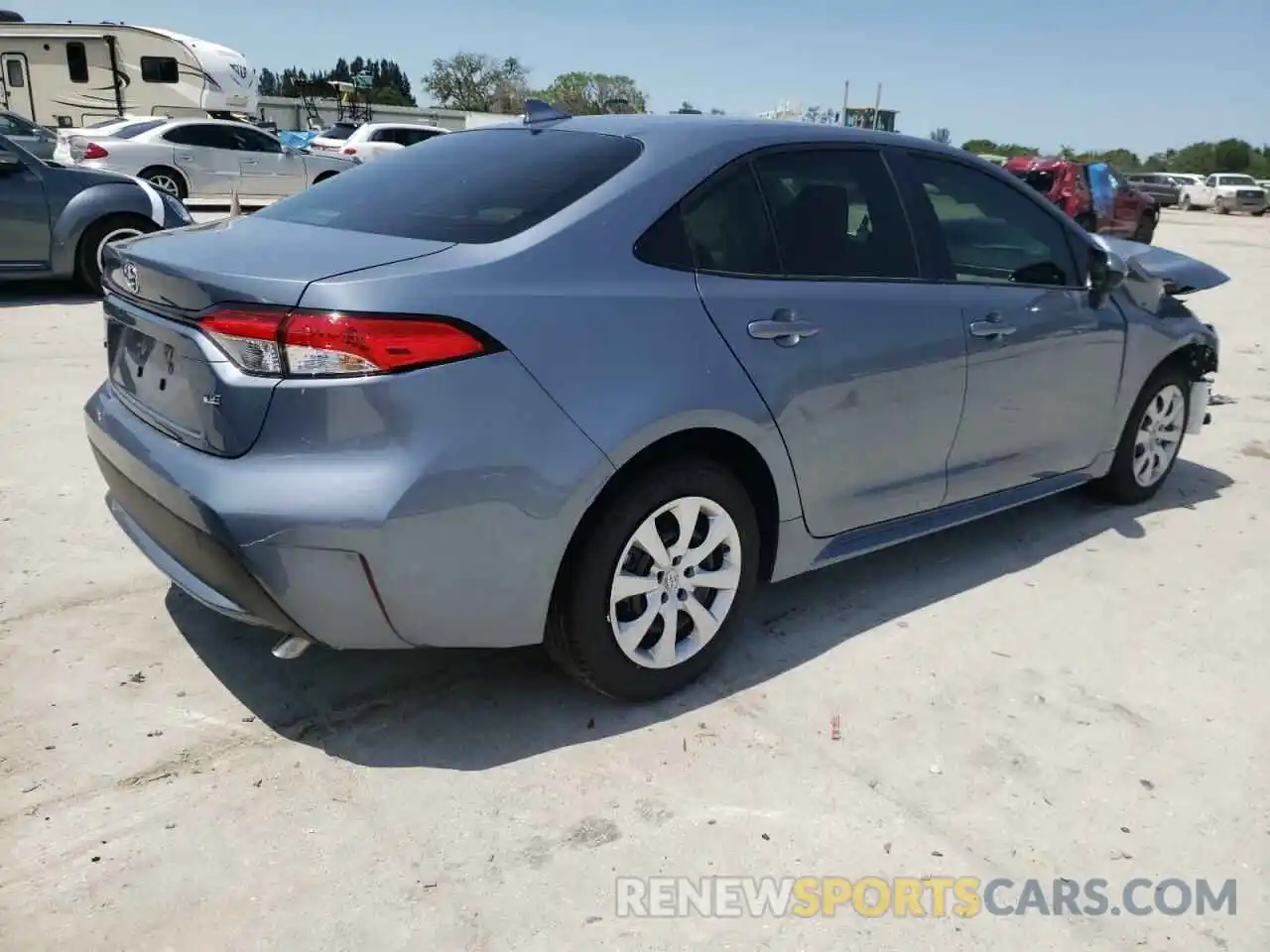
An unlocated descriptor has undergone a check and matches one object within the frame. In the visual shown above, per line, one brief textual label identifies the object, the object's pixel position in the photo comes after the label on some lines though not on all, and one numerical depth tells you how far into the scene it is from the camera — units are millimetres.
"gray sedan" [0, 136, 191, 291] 8469
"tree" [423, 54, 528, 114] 90938
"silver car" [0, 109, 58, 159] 16678
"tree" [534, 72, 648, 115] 83688
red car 15945
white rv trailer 22531
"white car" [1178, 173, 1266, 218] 39531
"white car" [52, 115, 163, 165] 15047
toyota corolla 2354
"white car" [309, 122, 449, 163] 21156
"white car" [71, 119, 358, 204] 15531
